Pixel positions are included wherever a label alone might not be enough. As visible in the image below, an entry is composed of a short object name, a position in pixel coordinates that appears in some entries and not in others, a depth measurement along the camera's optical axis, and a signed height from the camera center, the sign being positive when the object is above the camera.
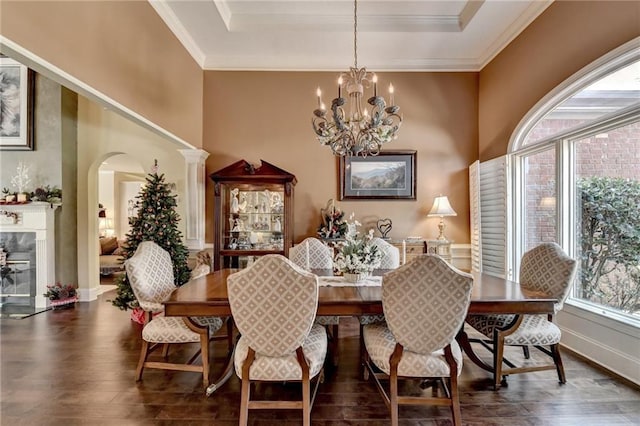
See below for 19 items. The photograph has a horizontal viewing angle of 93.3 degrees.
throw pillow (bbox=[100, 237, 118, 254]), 7.12 -0.80
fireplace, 4.49 -0.63
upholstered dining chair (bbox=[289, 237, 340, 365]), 3.23 -0.49
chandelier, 2.56 +0.72
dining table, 2.02 -0.61
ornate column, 4.38 +0.22
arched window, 2.56 +0.36
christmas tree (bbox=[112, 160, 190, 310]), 3.79 -0.21
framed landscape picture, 4.55 +0.52
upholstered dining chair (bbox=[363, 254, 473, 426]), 1.76 -0.65
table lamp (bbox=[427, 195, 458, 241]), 4.19 +0.03
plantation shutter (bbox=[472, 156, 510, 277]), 3.93 -0.06
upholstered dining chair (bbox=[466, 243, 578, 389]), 2.30 -0.89
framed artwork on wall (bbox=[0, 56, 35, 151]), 4.52 +1.58
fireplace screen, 4.49 -0.85
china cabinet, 4.16 -0.02
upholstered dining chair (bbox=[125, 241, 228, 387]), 2.32 -0.87
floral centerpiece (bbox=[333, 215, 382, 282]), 2.50 -0.39
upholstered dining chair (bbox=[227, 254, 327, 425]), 1.73 -0.65
